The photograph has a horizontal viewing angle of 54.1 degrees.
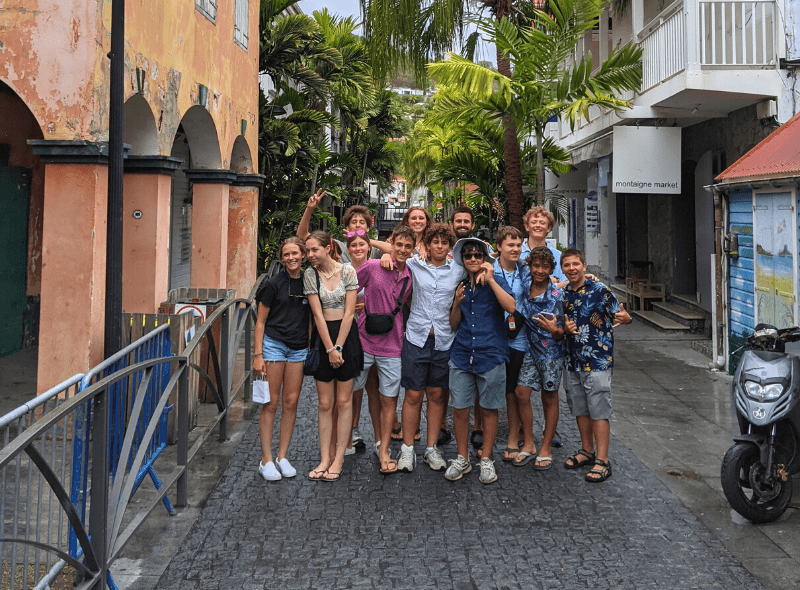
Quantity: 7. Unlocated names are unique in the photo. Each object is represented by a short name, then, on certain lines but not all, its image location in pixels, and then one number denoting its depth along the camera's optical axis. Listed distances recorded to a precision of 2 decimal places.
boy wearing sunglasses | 5.56
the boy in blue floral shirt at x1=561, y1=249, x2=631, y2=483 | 5.62
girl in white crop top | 5.56
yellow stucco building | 6.58
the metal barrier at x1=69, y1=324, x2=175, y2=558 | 3.44
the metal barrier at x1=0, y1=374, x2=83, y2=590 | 2.79
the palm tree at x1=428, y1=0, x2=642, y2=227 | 11.52
